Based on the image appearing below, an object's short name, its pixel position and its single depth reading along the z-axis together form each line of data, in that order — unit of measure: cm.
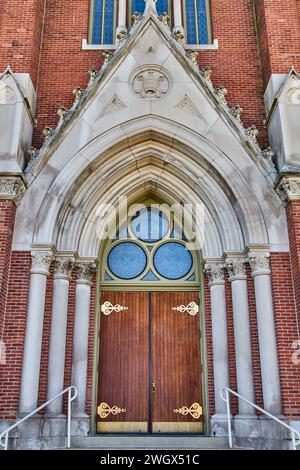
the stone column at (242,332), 861
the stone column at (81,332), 890
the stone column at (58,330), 862
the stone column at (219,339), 877
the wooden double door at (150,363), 938
